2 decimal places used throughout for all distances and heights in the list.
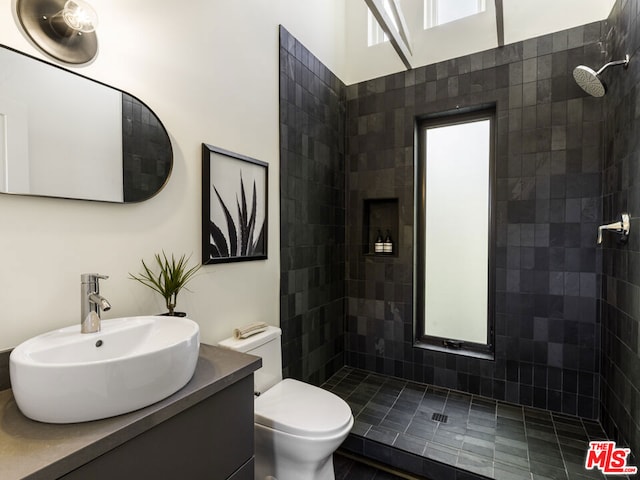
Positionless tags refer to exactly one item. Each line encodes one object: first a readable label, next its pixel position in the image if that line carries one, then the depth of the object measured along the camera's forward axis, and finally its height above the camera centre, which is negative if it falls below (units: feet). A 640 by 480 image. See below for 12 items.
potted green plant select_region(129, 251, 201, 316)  4.39 -0.59
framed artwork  5.27 +0.53
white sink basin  2.36 -1.11
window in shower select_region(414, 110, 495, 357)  8.09 +0.06
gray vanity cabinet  2.48 -1.88
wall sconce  3.34 +2.28
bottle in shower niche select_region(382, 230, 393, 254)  8.99 -0.32
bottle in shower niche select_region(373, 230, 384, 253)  9.04 -0.27
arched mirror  3.19 +1.14
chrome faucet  3.33 -0.71
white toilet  4.63 -2.80
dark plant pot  4.35 -1.06
